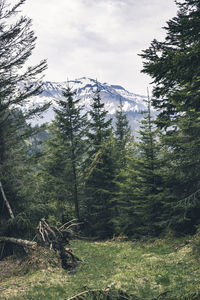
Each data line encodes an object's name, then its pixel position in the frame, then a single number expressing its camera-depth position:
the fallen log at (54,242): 9.51
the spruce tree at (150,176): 16.31
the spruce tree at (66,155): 22.19
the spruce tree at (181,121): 5.97
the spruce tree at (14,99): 11.95
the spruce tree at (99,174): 20.86
